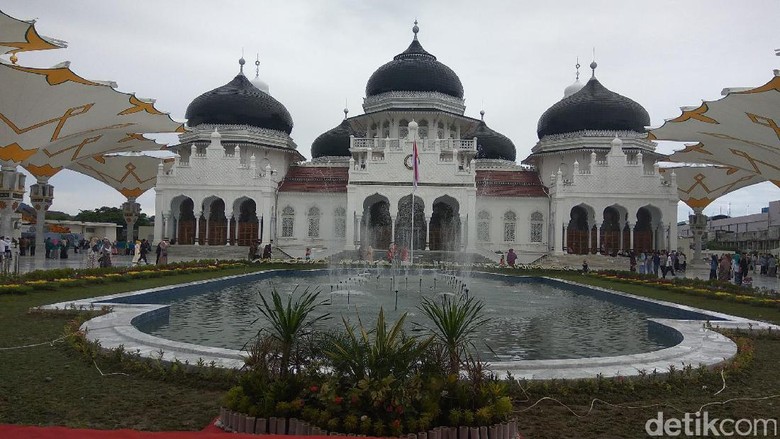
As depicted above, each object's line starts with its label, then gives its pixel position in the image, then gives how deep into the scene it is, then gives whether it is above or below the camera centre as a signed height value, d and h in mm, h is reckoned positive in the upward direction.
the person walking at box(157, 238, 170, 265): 23891 -816
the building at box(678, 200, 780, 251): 58266 +1397
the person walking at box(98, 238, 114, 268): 20889 -811
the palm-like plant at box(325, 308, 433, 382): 4199 -864
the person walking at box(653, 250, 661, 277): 27219 -906
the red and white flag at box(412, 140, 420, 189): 29062 +3749
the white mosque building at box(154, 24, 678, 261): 34594 +3405
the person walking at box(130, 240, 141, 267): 24078 -757
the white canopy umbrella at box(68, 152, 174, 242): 39781 +4248
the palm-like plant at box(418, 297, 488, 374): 4582 -714
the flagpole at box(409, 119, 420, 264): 29062 +3552
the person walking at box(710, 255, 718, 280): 24547 -1082
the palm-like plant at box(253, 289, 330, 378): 4641 -712
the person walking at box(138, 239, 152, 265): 26142 -712
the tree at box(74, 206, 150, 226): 61028 +1804
